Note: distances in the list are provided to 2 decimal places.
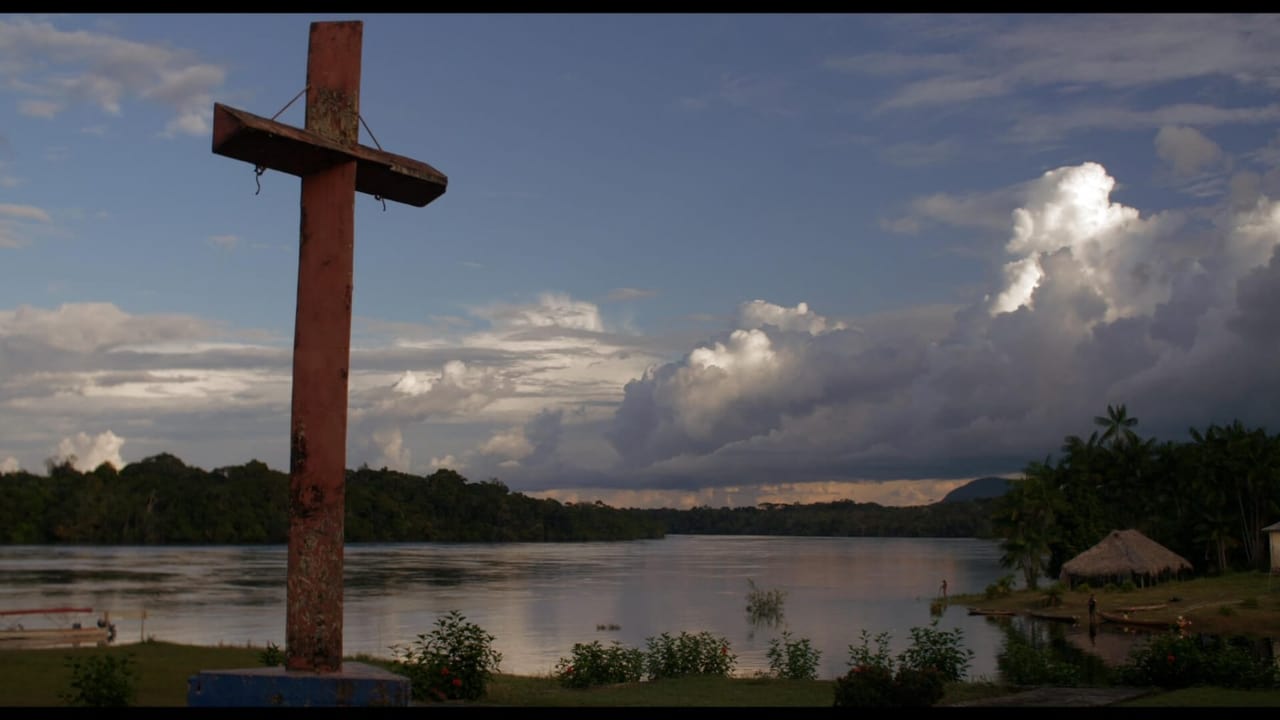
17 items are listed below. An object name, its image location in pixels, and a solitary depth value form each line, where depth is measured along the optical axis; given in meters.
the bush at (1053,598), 48.59
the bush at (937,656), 16.69
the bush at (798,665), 18.31
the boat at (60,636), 23.64
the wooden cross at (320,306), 6.48
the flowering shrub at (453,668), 13.91
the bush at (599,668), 17.11
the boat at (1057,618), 44.18
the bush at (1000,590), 54.59
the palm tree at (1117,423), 73.00
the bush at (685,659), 18.72
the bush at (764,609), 47.56
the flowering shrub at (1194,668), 14.55
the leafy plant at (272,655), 14.48
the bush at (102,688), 12.88
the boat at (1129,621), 40.07
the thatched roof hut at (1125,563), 52.34
